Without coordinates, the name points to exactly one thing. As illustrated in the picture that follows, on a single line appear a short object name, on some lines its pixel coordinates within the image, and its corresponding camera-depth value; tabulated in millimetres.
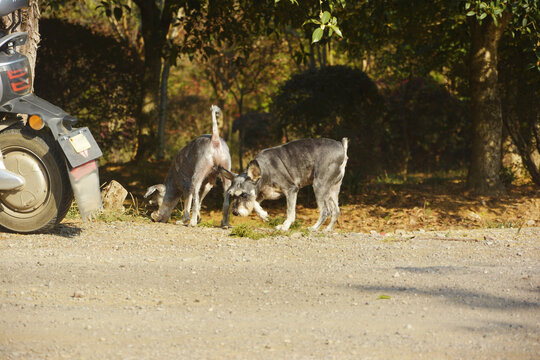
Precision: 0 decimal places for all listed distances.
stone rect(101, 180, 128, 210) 18312
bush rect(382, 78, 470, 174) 32281
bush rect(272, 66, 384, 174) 25094
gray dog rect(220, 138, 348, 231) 16531
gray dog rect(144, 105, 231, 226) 17234
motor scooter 13000
